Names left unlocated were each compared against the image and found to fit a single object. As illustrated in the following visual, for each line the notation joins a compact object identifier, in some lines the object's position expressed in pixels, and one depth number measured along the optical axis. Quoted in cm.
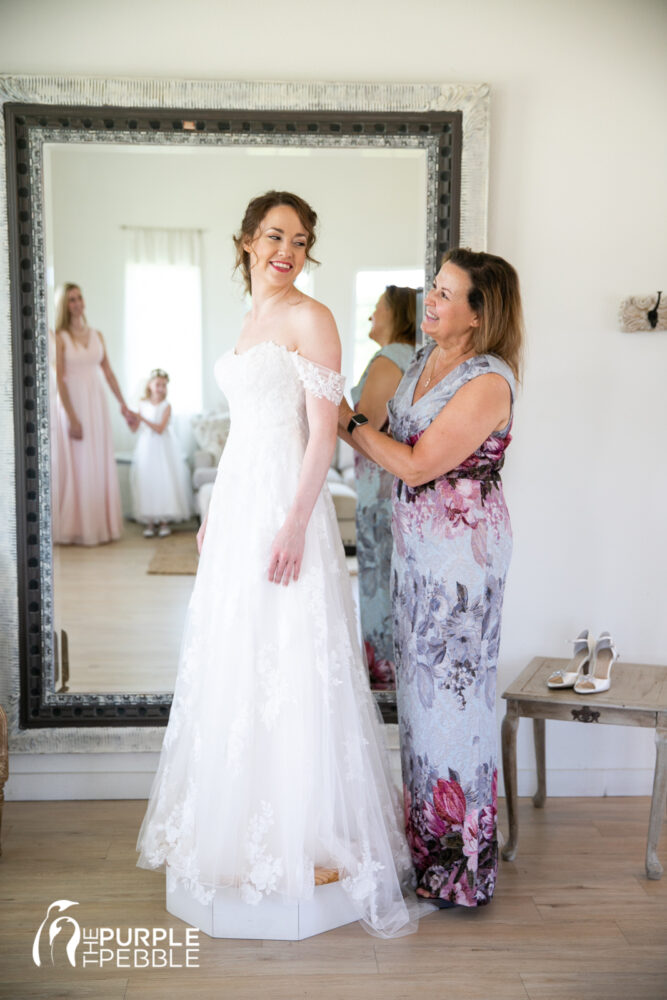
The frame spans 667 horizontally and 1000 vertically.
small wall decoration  290
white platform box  224
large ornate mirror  275
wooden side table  257
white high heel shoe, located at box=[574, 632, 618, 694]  266
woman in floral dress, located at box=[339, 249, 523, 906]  229
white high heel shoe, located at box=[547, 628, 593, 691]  269
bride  218
